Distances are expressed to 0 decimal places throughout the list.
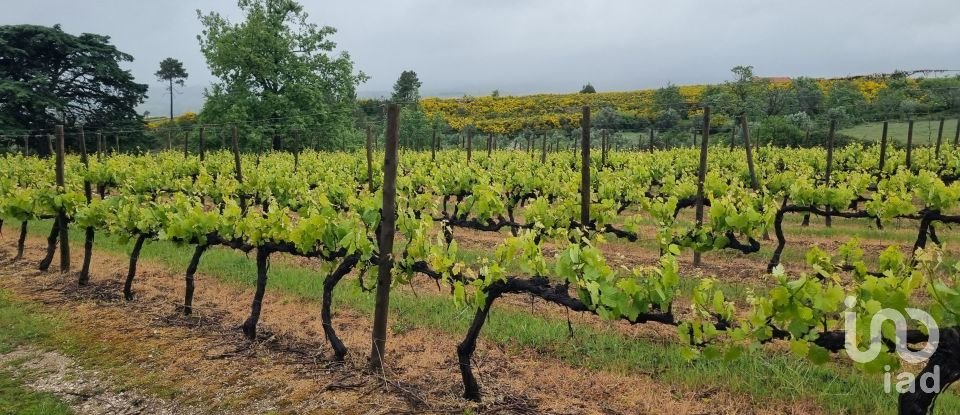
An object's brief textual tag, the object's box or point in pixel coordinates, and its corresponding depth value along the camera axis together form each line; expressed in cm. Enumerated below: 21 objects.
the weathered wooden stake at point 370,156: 1208
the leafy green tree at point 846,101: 3669
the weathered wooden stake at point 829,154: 1295
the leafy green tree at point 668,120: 4041
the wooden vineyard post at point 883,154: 1535
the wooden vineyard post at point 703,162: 994
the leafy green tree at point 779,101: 4047
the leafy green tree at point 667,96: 4569
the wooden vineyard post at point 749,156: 1175
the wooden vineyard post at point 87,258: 902
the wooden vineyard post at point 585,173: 721
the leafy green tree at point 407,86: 6041
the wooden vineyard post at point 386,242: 544
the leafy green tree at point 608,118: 3938
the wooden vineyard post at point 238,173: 1271
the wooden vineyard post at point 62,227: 974
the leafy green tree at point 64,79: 3120
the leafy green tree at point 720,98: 3944
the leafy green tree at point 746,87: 4216
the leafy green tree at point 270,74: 3180
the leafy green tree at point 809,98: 4004
